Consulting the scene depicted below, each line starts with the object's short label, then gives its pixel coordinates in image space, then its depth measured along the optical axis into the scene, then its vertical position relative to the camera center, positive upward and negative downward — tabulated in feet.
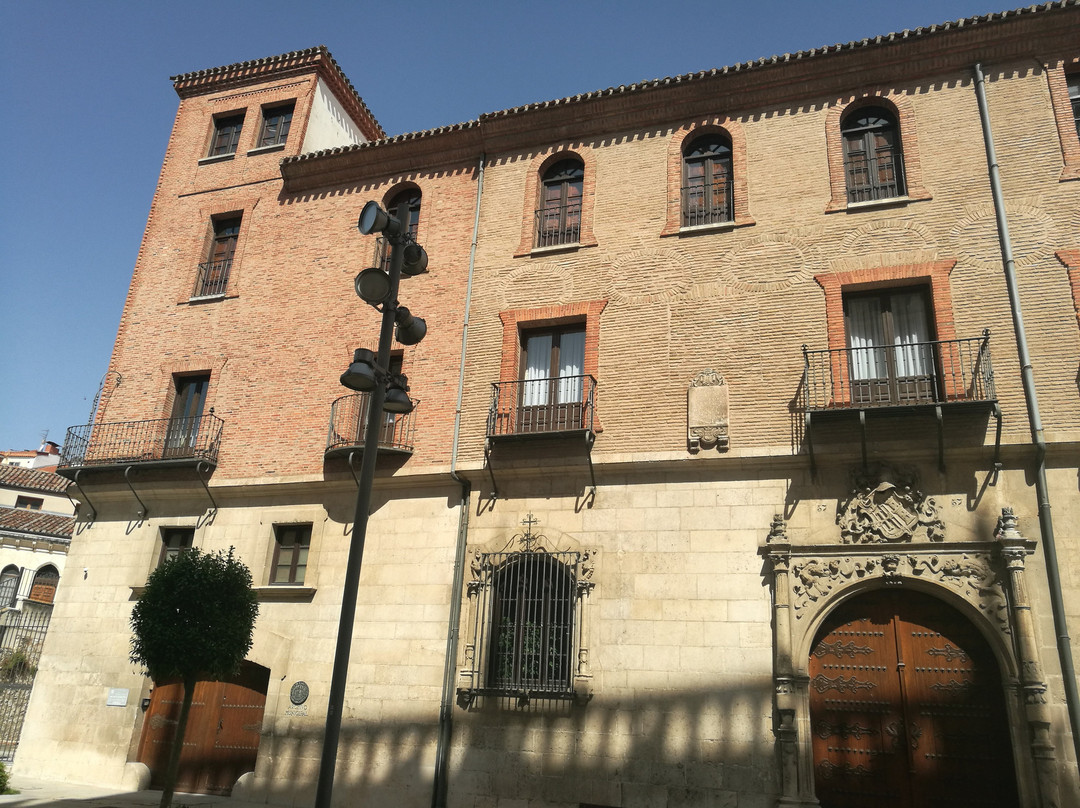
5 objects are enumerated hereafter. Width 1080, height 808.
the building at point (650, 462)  37.35 +13.11
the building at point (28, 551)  88.40 +20.61
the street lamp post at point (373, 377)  24.95 +10.69
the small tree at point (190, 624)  39.27 +3.36
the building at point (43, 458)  182.29 +50.56
